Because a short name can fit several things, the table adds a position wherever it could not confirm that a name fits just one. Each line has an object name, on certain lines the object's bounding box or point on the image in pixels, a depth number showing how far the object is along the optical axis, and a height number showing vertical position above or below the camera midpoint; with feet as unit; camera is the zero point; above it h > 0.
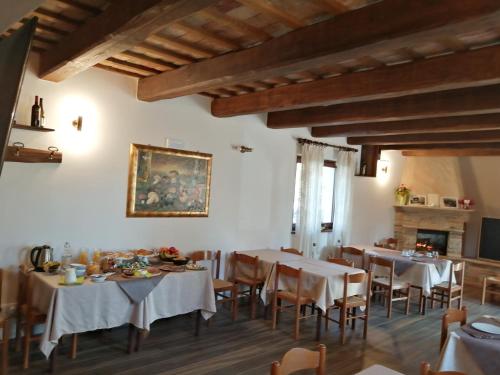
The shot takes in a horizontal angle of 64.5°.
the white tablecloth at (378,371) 6.41 -2.78
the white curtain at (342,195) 21.85 +0.17
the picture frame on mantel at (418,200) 26.31 +0.28
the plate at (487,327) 8.33 -2.53
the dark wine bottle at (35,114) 11.68 +1.78
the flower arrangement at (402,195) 25.96 +0.55
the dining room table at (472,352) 7.54 -2.83
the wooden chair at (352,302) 13.48 -3.64
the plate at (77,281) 10.29 -2.76
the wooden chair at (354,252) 19.44 -2.63
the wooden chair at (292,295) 13.38 -3.53
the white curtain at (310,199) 19.85 -0.15
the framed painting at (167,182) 14.16 +0.09
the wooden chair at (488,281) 20.11 -3.73
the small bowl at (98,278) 10.81 -2.71
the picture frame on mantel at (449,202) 25.45 +0.32
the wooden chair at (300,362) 5.77 -2.55
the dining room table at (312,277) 13.39 -2.93
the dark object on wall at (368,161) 23.72 +2.40
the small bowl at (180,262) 13.48 -2.59
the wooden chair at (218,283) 14.60 -3.54
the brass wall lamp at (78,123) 12.72 +1.75
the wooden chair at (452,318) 8.89 -2.58
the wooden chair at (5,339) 9.26 -3.91
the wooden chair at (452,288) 17.57 -3.64
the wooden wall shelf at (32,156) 11.38 +0.55
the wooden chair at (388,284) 16.69 -3.57
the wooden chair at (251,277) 15.25 -3.46
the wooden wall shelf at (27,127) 11.57 +1.35
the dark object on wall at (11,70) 2.16 +0.59
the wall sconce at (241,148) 17.20 +1.83
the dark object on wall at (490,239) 24.03 -1.79
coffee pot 11.69 -2.39
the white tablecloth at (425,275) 16.90 -3.08
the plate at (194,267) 13.13 -2.68
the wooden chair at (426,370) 5.98 -2.49
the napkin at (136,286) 11.07 -2.96
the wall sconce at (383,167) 24.93 +2.22
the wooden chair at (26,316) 10.27 -3.81
